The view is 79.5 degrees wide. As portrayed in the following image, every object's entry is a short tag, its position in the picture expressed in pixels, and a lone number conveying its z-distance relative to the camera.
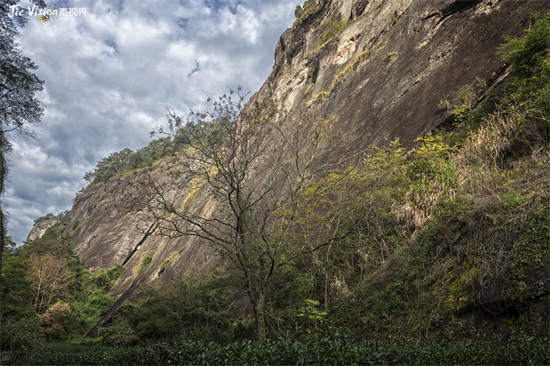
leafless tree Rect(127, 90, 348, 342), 7.91
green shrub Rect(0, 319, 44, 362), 8.57
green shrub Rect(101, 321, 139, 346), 14.00
